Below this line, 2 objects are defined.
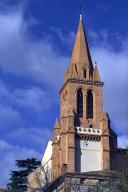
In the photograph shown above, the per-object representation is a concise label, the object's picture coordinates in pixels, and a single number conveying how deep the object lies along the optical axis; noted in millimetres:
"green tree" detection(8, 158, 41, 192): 70712
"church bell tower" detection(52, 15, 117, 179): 65125
